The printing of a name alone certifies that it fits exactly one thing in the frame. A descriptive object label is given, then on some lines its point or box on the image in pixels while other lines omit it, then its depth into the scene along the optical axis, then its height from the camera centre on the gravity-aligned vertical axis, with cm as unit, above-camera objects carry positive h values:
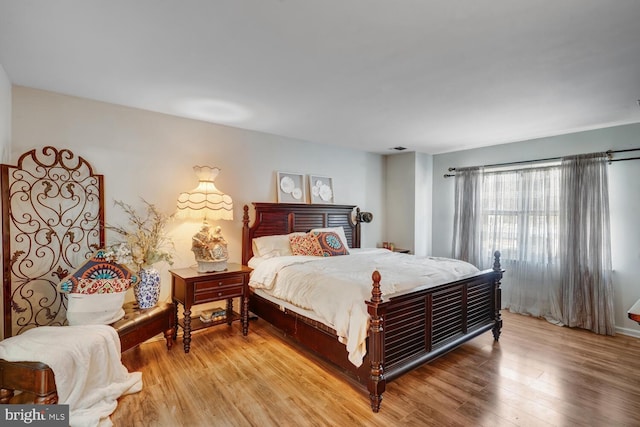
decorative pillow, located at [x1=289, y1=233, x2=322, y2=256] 365 -37
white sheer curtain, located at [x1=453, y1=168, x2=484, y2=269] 459 -3
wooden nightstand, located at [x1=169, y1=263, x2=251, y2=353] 293 -76
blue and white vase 275 -66
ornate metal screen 250 -12
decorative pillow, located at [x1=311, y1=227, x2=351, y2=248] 410 -21
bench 176 -95
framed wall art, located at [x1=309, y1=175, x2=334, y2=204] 446 +40
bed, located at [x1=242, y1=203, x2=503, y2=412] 212 -94
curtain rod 343 +74
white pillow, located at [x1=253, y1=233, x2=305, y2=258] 362 -37
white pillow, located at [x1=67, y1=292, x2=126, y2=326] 231 -72
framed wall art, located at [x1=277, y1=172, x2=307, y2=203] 414 +39
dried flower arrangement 258 -25
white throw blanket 181 -95
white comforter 221 -56
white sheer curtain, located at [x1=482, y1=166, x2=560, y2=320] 396 -21
